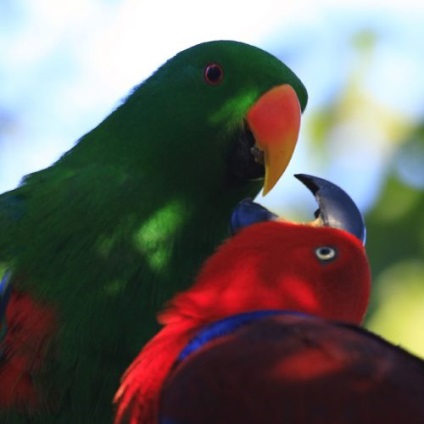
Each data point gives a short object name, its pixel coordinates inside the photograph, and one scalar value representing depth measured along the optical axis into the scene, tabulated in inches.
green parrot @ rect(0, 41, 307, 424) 334.3
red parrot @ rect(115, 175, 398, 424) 254.4
